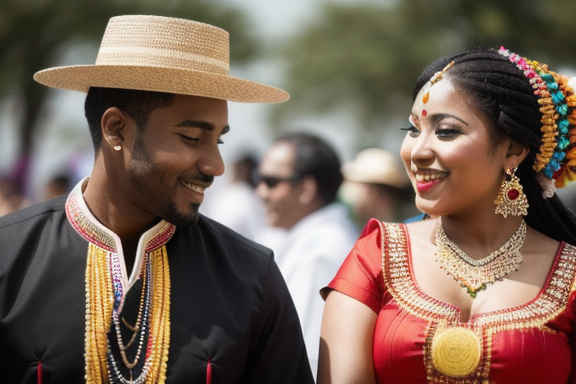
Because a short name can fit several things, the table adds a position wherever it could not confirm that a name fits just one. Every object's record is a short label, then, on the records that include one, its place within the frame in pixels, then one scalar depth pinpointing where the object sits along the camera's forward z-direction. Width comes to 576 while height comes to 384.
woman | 3.87
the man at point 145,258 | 3.62
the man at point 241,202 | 9.73
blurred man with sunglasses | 6.34
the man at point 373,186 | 9.04
